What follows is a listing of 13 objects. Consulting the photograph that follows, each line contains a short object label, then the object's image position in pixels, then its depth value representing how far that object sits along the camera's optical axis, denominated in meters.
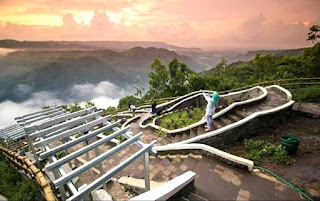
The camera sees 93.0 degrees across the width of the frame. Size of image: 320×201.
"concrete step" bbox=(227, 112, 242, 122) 7.47
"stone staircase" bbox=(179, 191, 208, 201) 3.55
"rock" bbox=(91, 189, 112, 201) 3.67
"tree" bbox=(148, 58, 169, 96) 29.45
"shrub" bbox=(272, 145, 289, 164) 5.02
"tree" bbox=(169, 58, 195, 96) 27.53
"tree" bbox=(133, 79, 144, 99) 29.94
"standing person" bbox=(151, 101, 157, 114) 13.57
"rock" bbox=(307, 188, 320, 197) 3.77
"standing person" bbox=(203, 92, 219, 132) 6.71
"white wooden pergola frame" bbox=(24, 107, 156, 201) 2.70
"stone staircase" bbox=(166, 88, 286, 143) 7.53
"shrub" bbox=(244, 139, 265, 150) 5.77
